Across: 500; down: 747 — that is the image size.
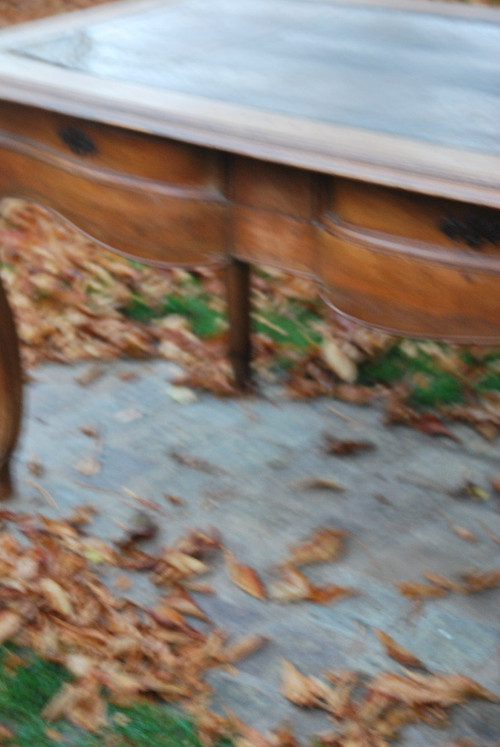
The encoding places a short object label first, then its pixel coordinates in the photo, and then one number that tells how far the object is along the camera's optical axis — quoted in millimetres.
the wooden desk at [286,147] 1427
